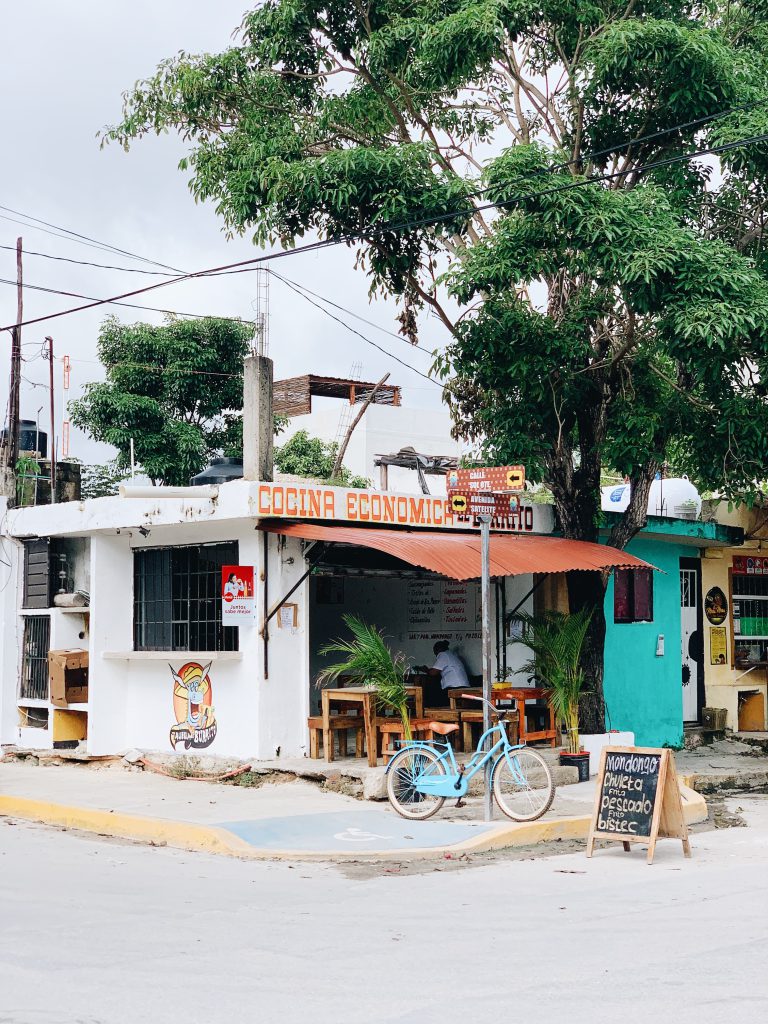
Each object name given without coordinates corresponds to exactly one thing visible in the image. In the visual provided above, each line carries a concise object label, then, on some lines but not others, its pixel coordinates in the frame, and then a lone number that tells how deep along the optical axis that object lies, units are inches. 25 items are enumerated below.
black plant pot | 547.4
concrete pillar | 545.0
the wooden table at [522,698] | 566.3
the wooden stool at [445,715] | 563.3
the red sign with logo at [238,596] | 544.1
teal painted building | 687.7
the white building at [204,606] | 545.0
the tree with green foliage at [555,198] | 523.5
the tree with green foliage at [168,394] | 1196.5
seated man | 602.5
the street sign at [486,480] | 446.6
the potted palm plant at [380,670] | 506.0
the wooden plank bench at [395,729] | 516.7
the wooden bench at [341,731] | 536.1
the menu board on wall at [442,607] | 698.8
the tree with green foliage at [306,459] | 1412.4
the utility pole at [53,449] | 713.6
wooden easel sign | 386.0
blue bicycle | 441.4
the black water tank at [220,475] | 628.1
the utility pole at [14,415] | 709.9
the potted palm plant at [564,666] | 554.9
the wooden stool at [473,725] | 558.6
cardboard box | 624.4
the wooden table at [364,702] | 517.0
